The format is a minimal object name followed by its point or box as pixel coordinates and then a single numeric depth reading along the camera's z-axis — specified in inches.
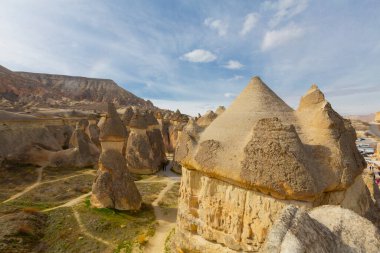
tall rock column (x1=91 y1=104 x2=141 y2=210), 475.8
